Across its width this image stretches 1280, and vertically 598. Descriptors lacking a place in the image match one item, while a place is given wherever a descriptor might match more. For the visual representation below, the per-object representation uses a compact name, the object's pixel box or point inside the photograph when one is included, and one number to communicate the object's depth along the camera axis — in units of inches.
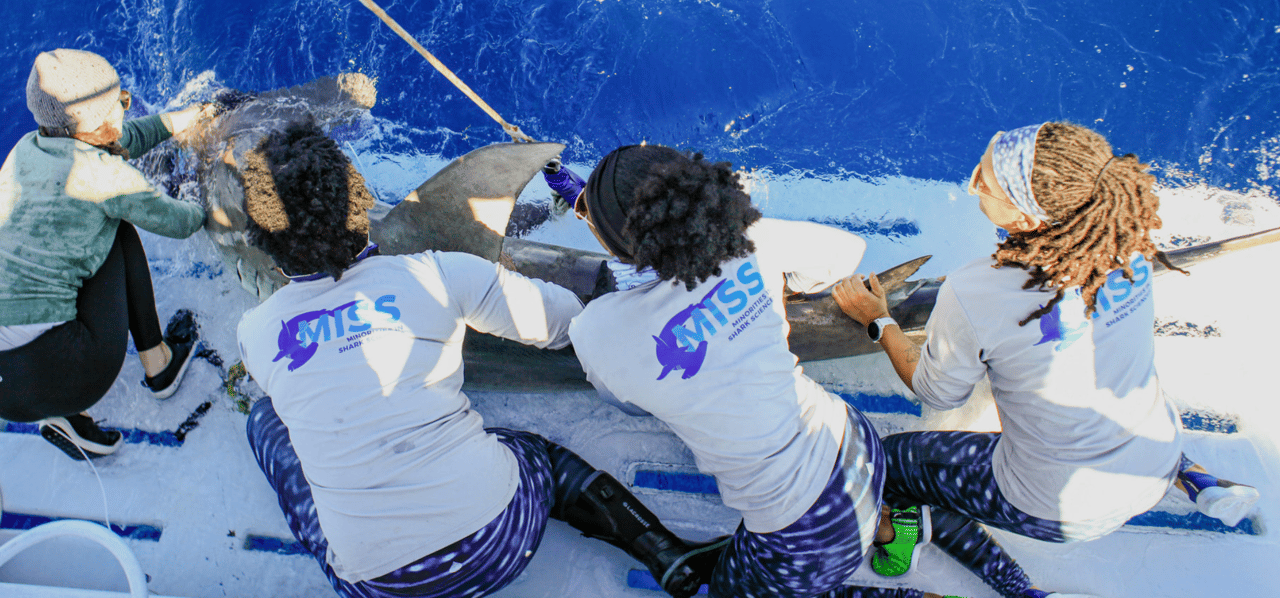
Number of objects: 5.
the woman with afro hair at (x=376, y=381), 66.6
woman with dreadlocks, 60.6
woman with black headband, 59.8
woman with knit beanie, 87.0
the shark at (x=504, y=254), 96.5
